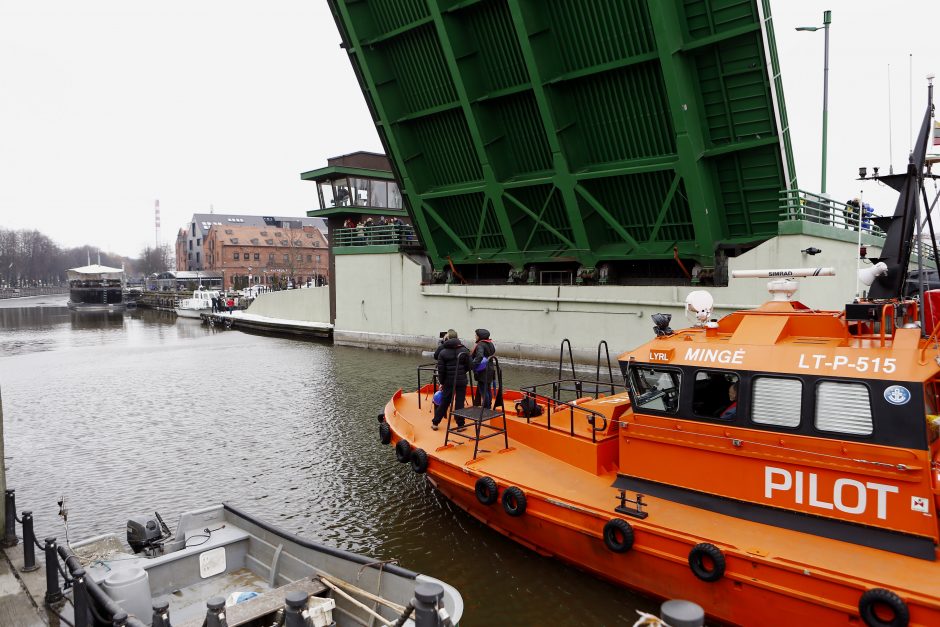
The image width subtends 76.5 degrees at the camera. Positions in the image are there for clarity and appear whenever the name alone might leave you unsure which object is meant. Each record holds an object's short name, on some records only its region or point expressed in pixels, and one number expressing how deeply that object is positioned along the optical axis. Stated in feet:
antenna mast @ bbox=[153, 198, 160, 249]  418.72
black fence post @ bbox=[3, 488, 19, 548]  21.22
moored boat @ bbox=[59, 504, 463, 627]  14.69
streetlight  57.77
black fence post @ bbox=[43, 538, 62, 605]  17.22
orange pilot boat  15.80
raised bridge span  47.75
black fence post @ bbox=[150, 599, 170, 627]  13.25
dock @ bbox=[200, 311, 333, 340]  98.37
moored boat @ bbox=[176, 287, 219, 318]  152.46
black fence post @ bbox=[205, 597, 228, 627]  13.46
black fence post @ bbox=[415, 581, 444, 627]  12.25
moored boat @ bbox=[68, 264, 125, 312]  197.16
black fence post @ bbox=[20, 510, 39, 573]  19.01
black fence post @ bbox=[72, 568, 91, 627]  14.65
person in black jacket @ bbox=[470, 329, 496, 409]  27.78
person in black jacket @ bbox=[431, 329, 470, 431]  28.30
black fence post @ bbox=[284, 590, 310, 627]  13.54
